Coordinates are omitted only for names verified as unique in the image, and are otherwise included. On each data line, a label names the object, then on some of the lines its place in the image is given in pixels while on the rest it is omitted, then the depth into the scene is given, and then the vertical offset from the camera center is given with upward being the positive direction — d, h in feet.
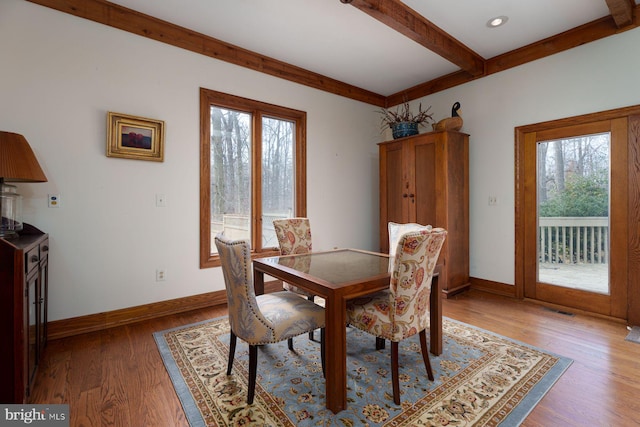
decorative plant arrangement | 13.05 +4.24
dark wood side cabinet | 4.83 -1.75
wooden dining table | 5.17 -1.34
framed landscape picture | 8.63 +2.36
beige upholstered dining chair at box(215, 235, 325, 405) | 5.20 -1.91
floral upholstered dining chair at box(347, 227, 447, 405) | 5.37 -1.64
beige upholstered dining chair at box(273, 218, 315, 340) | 9.34 -0.65
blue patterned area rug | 5.05 -3.38
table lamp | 5.98 +0.93
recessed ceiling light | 9.07 +5.96
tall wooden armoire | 11.55 +1.05
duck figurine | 11.72 +3.58
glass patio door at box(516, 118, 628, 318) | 9.13 -0.04
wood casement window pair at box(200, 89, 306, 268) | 10.51 +1.81
